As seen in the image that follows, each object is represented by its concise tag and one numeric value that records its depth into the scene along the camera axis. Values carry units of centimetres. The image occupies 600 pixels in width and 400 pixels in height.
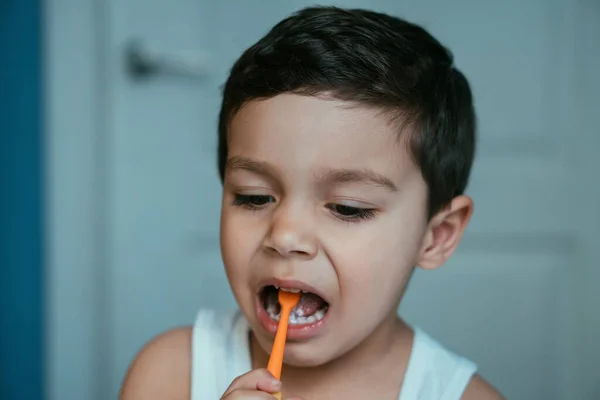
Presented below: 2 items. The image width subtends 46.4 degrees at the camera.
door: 133
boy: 67
